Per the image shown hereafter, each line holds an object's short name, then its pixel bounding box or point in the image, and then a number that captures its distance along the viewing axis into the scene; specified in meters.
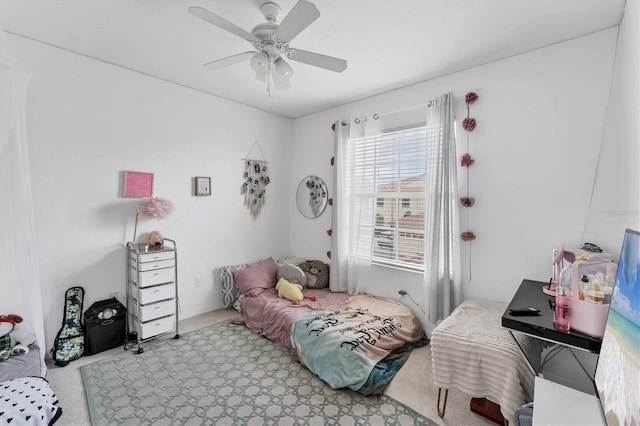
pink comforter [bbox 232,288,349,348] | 2.68
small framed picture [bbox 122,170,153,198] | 2.71
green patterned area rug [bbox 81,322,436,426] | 1.78
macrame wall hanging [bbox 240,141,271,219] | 3.73
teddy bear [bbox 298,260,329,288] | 3.49
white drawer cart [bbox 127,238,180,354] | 2.52
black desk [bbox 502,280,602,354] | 1.27
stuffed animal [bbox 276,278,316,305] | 3.04
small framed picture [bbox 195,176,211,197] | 3.24
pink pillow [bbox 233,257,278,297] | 3.24
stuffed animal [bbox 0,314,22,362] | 1.88
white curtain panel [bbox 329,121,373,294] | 3.40
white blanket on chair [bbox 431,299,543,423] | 1.56
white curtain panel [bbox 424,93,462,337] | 2.54
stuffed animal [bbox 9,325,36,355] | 1.97
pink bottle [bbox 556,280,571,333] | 1.34
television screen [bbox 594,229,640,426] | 0.80
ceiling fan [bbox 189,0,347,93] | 1.53
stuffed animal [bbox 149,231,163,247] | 2.74
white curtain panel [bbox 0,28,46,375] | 1.79
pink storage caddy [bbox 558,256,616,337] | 1.24
